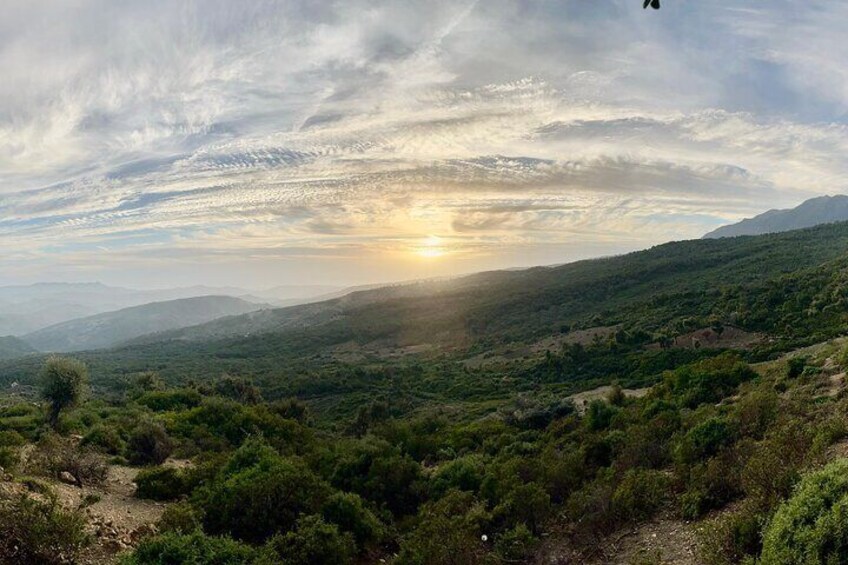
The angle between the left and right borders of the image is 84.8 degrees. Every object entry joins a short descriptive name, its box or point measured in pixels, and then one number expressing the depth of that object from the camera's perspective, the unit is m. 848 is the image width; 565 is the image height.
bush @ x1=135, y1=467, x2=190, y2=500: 14.56
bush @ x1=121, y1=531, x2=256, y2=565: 9.17
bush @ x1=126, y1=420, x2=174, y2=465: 18.32
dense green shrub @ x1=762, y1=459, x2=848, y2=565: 5.90
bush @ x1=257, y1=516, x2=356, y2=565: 11.14
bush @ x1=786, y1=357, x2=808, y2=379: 18.58
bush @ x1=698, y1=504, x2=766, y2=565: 7.69
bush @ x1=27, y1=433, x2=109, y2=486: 13.30
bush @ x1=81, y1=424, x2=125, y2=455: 18.41
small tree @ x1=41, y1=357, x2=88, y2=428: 22.34
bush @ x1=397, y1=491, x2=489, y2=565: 10.05
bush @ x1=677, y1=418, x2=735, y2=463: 12.35
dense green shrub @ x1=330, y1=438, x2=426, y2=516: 17.81
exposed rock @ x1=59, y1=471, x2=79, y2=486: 13.20
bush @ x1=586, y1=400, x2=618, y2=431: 21.09
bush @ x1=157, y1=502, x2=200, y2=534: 11.43
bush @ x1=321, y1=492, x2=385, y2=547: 13.73
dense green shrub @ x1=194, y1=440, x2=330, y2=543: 12.86
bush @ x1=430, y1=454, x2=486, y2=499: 17.06
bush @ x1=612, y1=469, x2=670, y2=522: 11.03
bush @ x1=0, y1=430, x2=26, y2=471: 13.02
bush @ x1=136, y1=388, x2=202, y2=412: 30.02
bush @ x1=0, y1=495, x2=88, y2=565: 8.74
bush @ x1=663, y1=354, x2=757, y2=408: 20.31
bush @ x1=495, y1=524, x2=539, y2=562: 10.88
